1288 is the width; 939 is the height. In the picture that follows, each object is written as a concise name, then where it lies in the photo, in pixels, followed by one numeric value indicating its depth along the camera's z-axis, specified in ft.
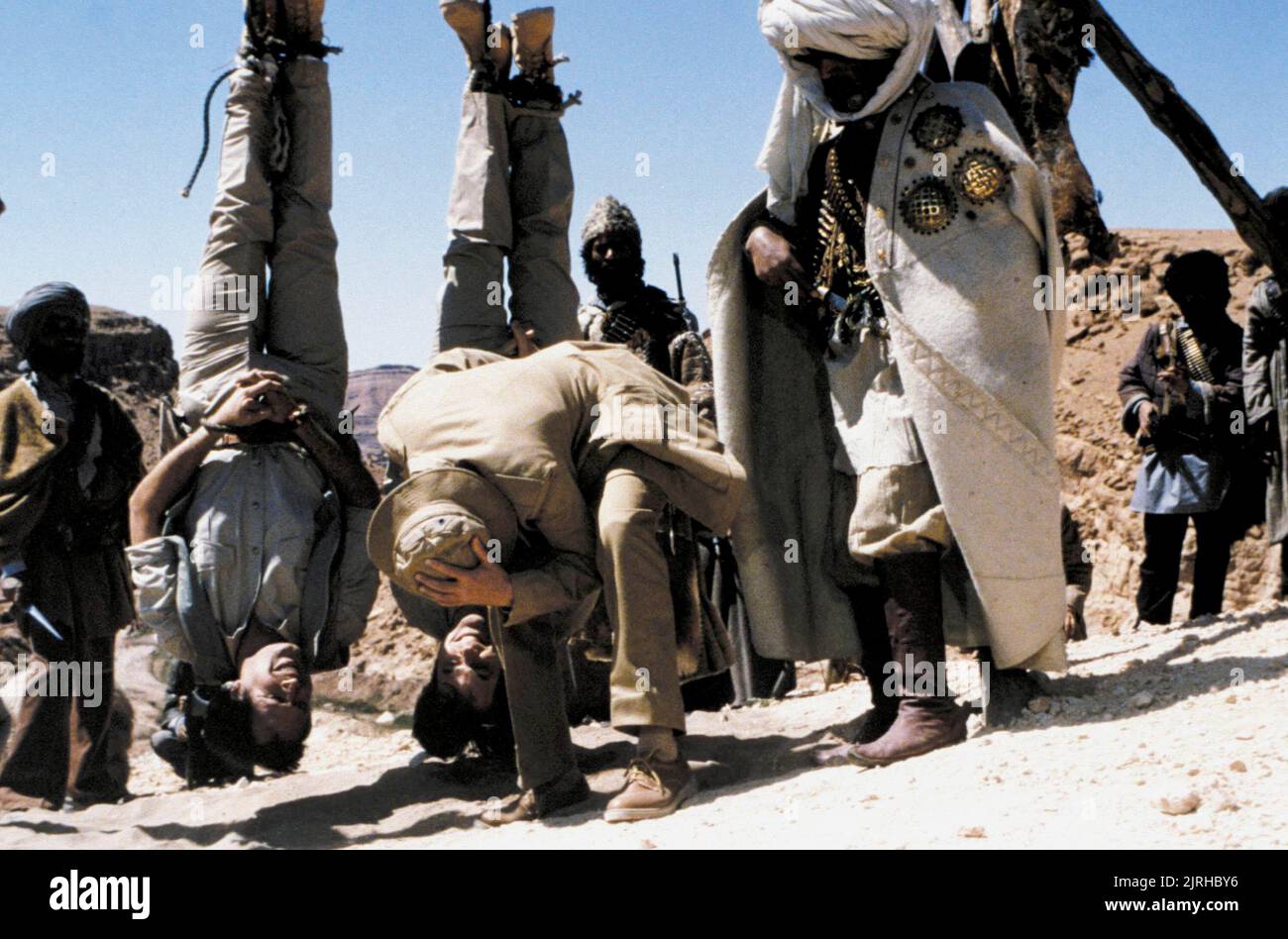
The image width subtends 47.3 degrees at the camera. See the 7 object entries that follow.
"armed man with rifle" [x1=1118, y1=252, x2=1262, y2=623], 20.20
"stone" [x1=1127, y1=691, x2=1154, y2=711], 13.43
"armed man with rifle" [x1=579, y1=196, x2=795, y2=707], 20.12
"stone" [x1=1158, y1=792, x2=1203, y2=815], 10.43
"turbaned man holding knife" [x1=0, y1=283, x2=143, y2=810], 16.92
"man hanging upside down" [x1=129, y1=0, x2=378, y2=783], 16.46
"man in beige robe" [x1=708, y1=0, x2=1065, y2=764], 13.43
